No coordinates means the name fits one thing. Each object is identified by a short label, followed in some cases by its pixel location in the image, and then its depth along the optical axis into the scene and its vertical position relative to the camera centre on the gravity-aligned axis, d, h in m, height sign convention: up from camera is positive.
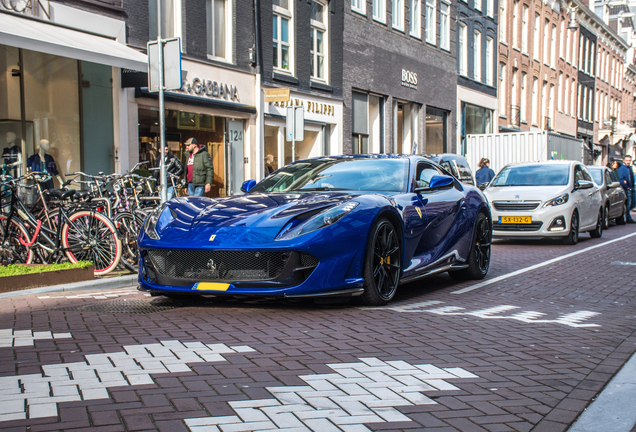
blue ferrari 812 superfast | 5.59 -0.49
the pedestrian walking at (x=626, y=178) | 22.98 -0.20
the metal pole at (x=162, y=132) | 9.93 +0.59
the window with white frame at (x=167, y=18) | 16.05 +3.48
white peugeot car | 13.77 -0.55
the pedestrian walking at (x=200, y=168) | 15.62 +0.15
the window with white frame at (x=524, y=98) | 42.00 +4.25
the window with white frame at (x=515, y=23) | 40.44 +8.13
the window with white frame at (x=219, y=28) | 17.98 +3.60
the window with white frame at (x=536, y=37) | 43.42 +7.94
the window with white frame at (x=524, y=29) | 41.47 +8.05
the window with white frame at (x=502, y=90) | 39.12 +4.37
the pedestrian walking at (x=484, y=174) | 20.33 -0.04
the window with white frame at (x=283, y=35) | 20.56 +3.94
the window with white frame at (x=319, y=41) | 22.58 +4.10
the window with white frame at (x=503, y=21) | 38.91 +7.98
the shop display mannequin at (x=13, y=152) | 12.77 +0.43
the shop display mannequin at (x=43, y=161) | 13.28 +0.27
